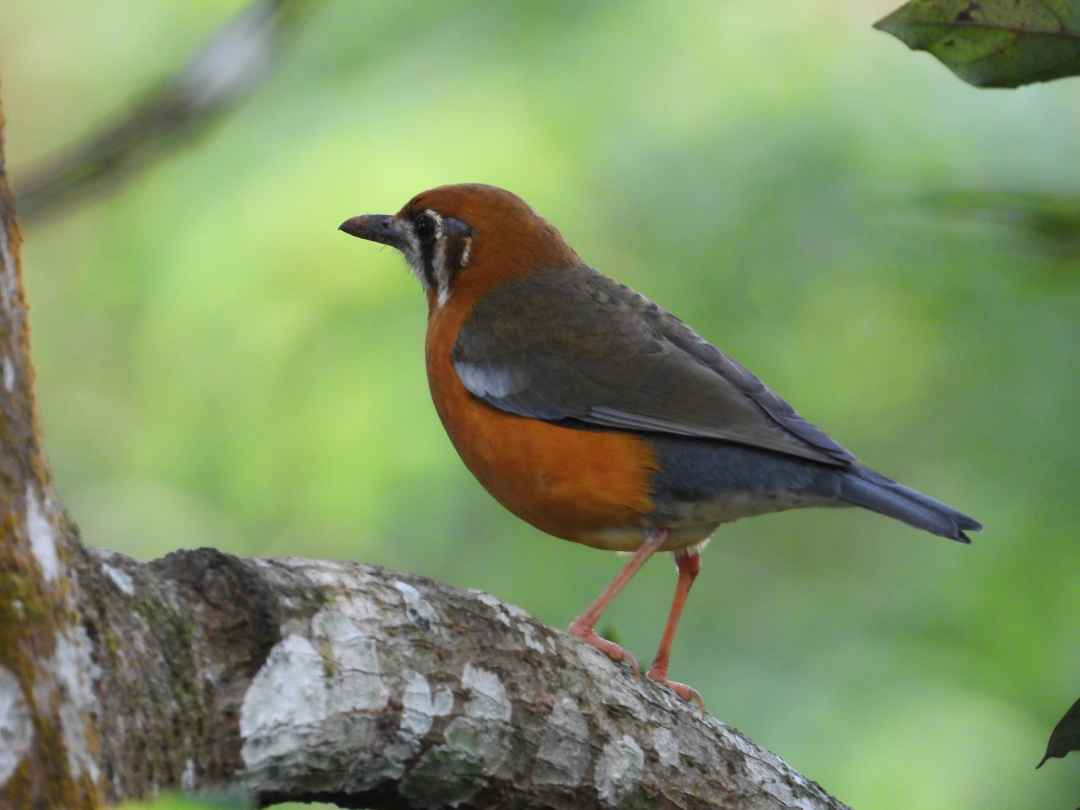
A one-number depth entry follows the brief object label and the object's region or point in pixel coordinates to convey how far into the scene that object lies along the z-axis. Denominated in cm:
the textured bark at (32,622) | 472
